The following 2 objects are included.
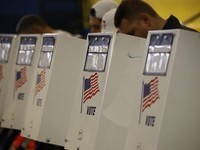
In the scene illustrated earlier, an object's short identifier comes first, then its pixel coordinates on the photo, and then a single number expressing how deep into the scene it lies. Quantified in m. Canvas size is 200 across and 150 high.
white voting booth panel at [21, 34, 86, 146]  5.70
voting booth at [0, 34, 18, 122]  6.76
